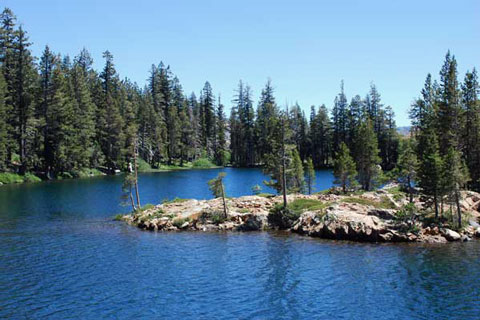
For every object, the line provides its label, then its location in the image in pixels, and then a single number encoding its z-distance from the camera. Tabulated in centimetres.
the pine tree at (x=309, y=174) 5946
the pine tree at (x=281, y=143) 4572
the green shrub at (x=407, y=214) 3800
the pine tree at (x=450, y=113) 5872
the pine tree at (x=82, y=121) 9681
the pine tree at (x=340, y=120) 13488
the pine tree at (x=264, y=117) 13788
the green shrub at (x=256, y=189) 5600
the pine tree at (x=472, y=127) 5616
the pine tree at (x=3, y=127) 7775
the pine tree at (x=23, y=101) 8569
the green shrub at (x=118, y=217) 4838
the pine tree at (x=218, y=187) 4478
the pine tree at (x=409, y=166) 4644
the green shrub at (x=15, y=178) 7974
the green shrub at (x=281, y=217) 4294
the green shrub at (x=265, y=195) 5344
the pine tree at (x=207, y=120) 15148
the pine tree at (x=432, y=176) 3906
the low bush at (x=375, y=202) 4370
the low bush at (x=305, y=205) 4378
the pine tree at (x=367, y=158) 6169
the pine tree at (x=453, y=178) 3822
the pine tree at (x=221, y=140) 14562
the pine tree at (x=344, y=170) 5584
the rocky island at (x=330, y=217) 3747
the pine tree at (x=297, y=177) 5703
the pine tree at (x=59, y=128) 9181
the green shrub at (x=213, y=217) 4384
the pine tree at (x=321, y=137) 13838
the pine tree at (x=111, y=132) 10919
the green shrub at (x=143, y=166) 11662
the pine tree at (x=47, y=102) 9206
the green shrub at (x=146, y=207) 4992
